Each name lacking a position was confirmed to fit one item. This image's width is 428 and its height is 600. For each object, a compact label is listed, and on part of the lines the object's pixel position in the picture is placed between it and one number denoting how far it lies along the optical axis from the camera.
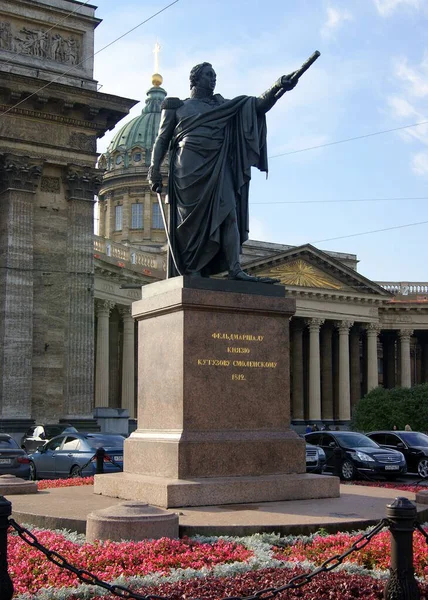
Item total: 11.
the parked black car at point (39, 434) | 30.29
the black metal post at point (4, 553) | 5.50
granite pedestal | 9.98
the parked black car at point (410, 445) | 27.11
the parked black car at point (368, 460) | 23.69
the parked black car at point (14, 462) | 20.19
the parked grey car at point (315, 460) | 23.91
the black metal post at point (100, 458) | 16.10
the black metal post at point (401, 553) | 5.88
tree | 51.59
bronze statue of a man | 11.24
